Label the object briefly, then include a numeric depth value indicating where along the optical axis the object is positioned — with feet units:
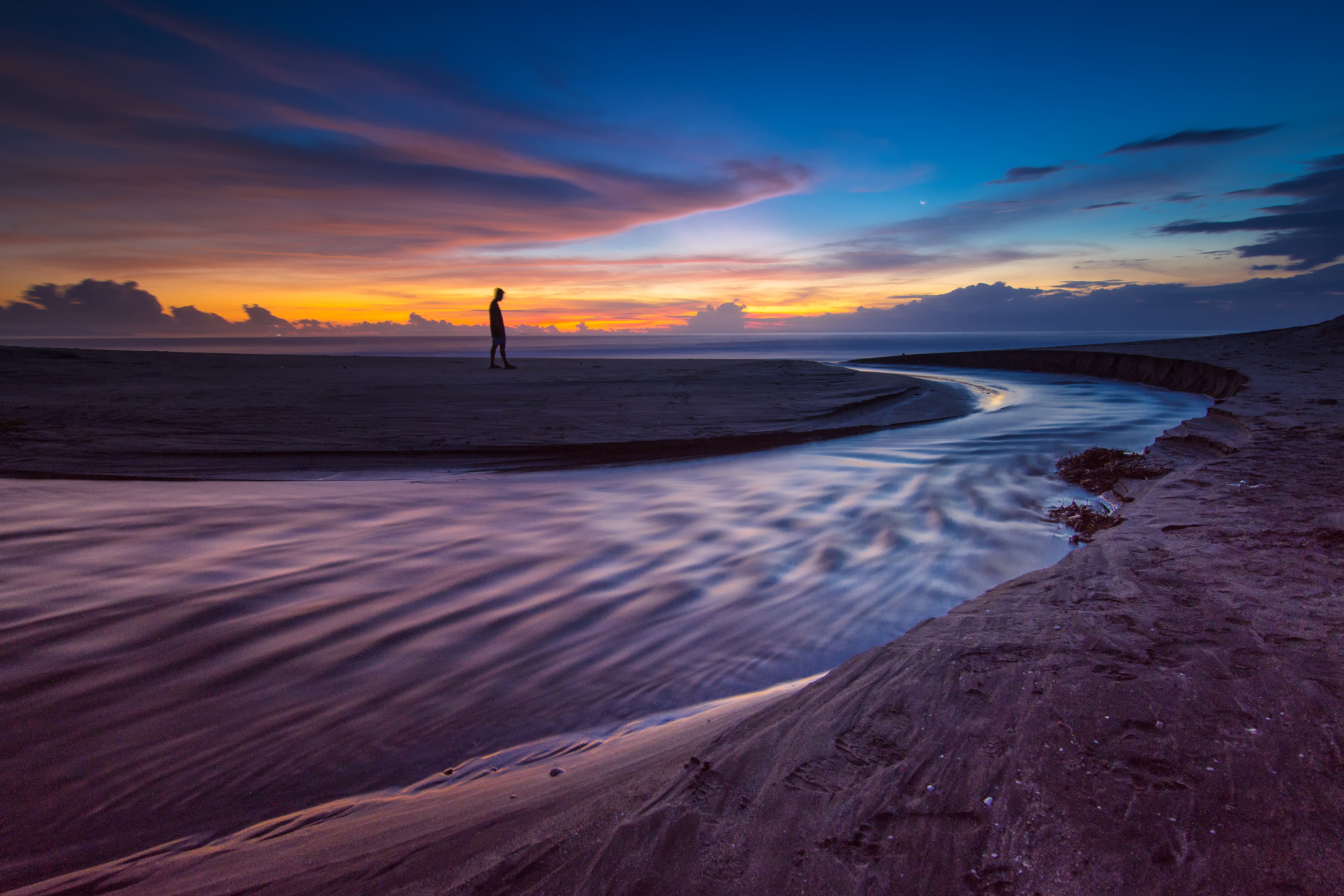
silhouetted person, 52.48
